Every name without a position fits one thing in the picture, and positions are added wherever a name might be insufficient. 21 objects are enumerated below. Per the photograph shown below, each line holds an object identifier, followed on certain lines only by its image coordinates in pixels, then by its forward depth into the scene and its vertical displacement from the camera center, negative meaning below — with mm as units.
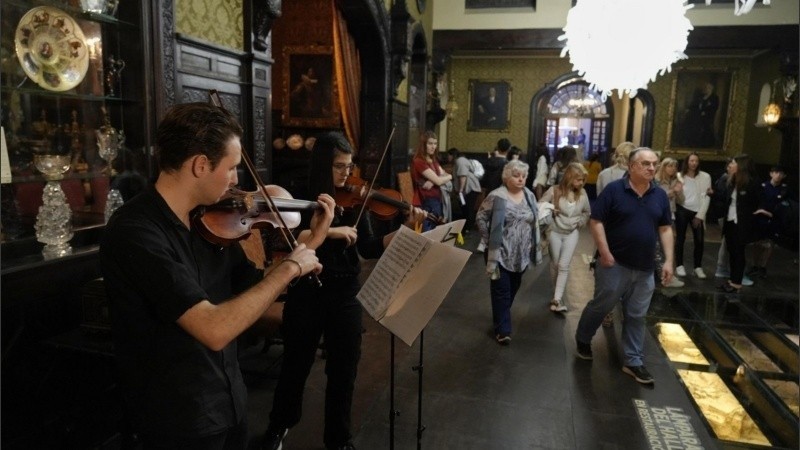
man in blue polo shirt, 3523 -589
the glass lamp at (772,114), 10070 +859
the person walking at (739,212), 5566 -577
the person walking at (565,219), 4801 -606
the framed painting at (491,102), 13344 +1191
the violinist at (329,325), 2418 -832
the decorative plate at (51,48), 2387 +403
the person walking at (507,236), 4125 -672
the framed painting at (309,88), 6289 +665
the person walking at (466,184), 8242 -554
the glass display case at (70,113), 2398 +113
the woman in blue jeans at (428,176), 6023 -331
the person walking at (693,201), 6098 -523
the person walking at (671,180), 5977 -283
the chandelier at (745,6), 2277 +666
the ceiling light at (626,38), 3578 +807
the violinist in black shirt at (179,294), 1265 -381
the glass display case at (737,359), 3127 -1520
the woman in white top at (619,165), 5457 -115
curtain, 6234 +848
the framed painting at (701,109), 12344 +1114
